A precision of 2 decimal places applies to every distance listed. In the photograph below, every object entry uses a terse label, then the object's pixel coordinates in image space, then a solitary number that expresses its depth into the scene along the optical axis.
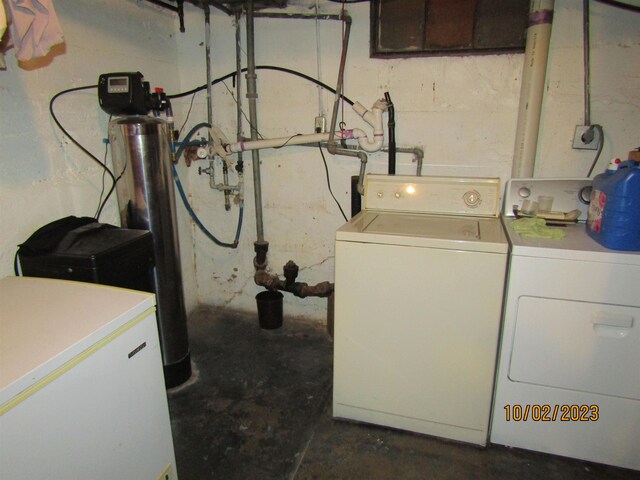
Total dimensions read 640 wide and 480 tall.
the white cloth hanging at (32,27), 1.16
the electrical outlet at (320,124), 2.24
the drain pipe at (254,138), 2.19
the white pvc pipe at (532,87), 1.79
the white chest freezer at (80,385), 0.81
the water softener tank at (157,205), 1.73
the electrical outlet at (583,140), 1.92
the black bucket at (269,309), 2.52
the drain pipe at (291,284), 2.43
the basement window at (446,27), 1.92
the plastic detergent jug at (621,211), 1.31
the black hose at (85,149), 1.68
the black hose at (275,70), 2.23
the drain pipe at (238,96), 2.26
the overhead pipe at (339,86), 2.08
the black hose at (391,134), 2.10
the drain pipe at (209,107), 2.30
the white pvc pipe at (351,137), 2.09
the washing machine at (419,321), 1.46
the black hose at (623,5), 1.76
